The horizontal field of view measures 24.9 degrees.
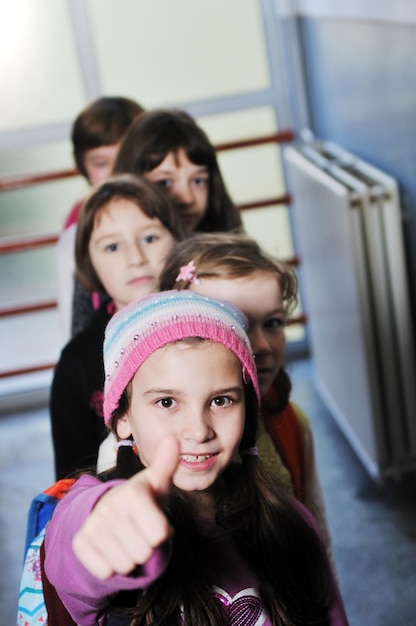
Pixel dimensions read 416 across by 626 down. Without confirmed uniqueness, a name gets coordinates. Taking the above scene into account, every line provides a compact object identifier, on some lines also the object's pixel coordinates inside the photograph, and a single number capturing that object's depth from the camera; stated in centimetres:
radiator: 280
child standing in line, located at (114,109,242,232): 218
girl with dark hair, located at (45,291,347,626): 101
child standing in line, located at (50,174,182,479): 168
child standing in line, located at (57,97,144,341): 248
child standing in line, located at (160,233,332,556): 148
